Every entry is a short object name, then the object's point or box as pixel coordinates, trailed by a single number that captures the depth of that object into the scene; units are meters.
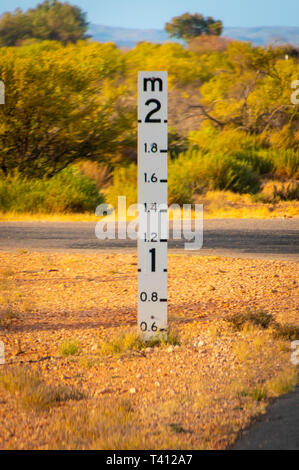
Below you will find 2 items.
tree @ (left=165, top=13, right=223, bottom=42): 75.62
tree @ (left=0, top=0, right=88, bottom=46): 40.83
